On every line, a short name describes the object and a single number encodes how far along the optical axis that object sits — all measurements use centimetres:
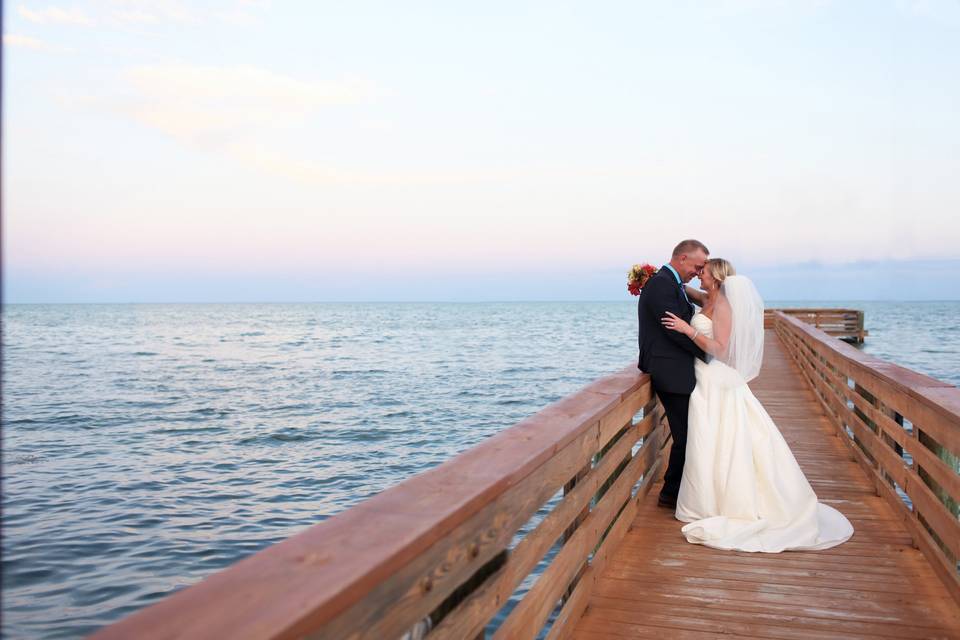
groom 510
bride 471
